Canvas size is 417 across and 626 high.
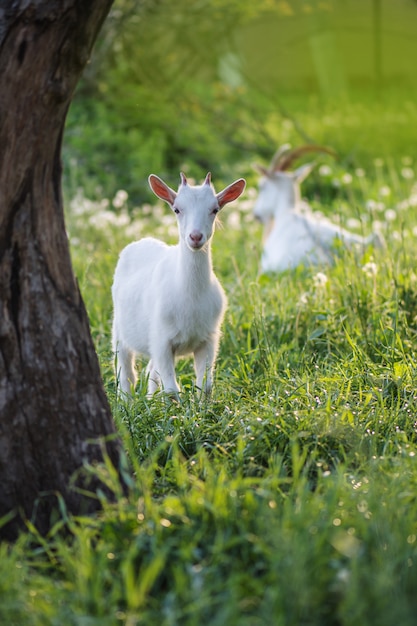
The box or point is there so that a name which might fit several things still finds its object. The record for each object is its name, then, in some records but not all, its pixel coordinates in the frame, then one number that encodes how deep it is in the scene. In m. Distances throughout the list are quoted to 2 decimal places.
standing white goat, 9.09
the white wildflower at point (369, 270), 11.62
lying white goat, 14.20
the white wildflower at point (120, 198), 15.50
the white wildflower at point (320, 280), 11.61
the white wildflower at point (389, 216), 15.01
